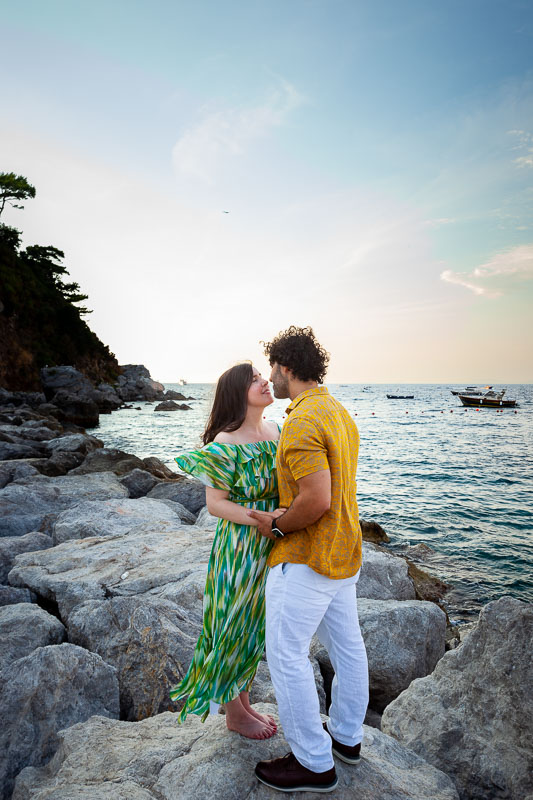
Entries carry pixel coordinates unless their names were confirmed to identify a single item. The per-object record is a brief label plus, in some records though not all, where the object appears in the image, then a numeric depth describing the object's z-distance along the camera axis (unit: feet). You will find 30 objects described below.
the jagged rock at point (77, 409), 118.83
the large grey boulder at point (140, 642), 11.64
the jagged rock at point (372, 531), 35.32
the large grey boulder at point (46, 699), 9.67
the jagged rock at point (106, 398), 153.07
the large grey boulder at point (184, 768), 7.17
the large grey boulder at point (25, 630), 12.68
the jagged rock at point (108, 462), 42.60
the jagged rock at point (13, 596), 16.24
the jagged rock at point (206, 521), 26.04
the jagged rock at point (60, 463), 41.06
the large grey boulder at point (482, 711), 8.97
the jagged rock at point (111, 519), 23.73
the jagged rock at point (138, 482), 38.06
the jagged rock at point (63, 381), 132.67
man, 6.65
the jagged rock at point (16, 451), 47.62
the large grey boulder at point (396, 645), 14.34
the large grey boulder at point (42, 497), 26.27
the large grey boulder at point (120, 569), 16.08
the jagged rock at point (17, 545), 20.50
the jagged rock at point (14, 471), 36.90
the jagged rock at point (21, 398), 109.63
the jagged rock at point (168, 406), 199.72
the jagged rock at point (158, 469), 48.78
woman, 8.11
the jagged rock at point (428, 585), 26.60
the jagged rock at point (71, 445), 50.85
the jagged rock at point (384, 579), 19.52
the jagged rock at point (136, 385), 241.98
